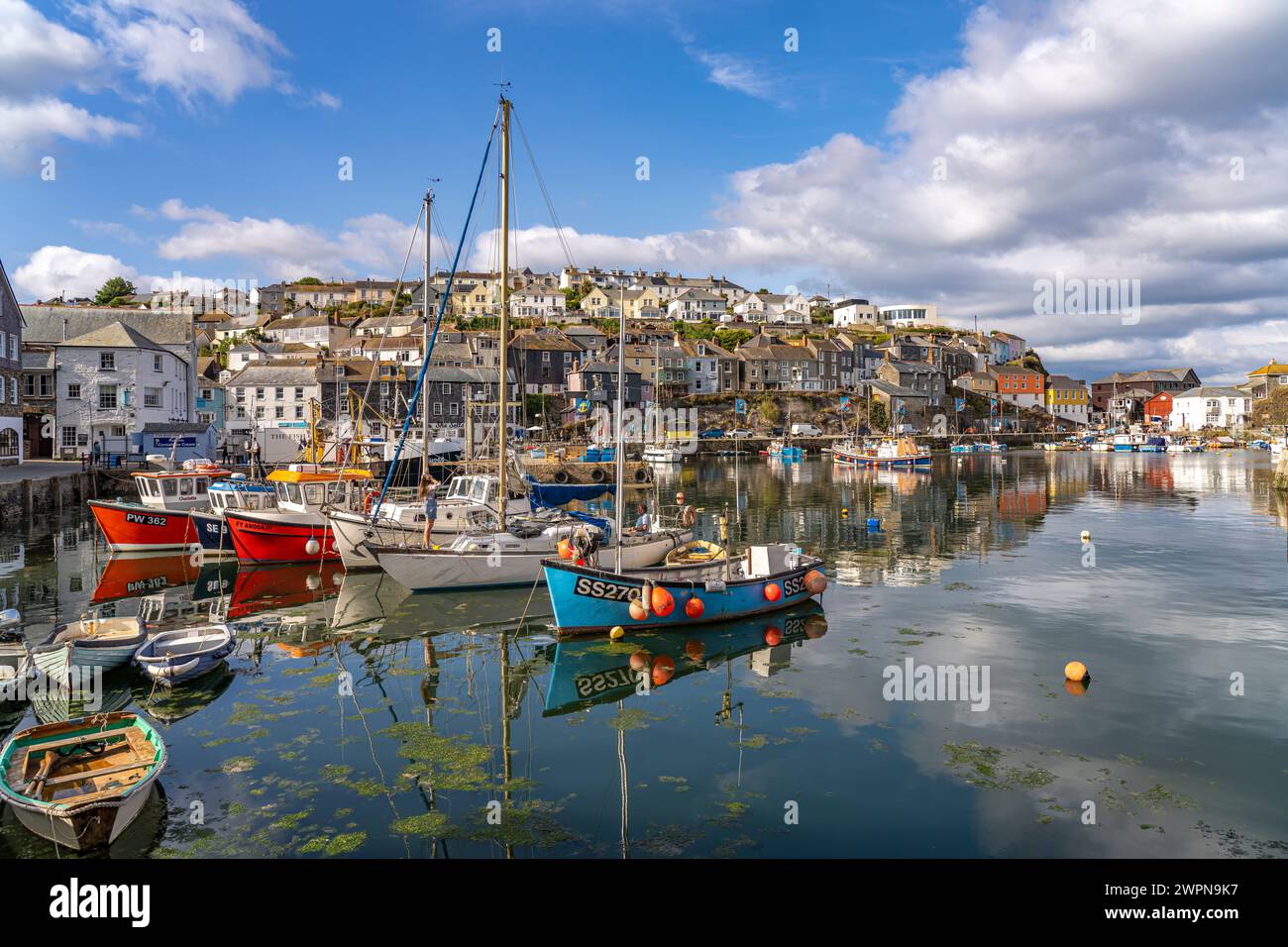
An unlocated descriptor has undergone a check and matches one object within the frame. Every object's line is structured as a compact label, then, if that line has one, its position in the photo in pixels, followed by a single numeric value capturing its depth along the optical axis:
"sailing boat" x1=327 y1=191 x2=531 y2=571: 25.83
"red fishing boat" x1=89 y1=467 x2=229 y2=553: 30.75
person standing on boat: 26.61
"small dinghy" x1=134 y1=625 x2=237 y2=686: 15.80
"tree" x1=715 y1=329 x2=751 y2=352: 133.00
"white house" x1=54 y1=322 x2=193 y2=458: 58.94
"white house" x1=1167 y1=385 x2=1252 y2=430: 148.12
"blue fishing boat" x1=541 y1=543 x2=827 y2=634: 19.20
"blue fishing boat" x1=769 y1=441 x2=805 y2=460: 95.60
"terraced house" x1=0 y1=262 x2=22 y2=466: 47.97
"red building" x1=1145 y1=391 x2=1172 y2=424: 160.00
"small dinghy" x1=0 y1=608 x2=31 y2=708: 14.72
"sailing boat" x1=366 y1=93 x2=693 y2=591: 23.62
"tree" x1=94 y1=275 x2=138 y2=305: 136.38
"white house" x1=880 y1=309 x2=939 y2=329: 188.38
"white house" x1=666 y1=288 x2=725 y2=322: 156.25
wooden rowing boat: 9.53
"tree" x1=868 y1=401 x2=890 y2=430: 126.44
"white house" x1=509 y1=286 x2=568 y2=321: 142.88
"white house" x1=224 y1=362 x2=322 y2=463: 84.88
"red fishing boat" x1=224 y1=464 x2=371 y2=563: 28.83
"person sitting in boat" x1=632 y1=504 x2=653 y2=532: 26.40
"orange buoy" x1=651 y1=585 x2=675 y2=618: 19.45
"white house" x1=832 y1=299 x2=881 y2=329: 180.25
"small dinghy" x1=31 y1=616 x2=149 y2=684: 15.34
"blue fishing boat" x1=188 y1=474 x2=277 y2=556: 31.05
